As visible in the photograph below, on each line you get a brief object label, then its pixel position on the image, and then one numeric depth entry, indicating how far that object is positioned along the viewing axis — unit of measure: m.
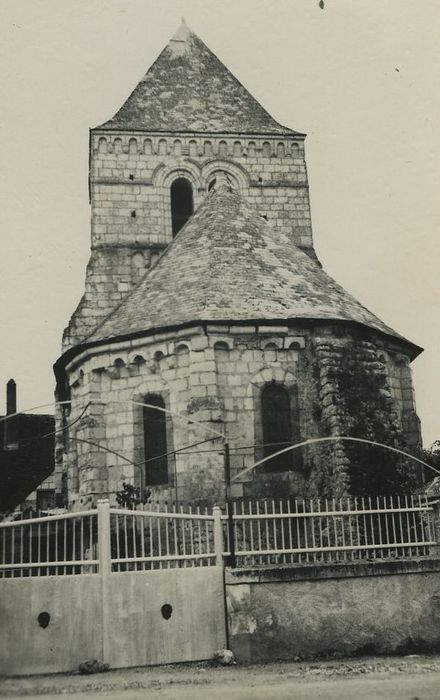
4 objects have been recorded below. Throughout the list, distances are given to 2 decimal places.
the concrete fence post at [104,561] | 10.70
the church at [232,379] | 17.80
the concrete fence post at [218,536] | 12.00
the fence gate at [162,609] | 10.86
